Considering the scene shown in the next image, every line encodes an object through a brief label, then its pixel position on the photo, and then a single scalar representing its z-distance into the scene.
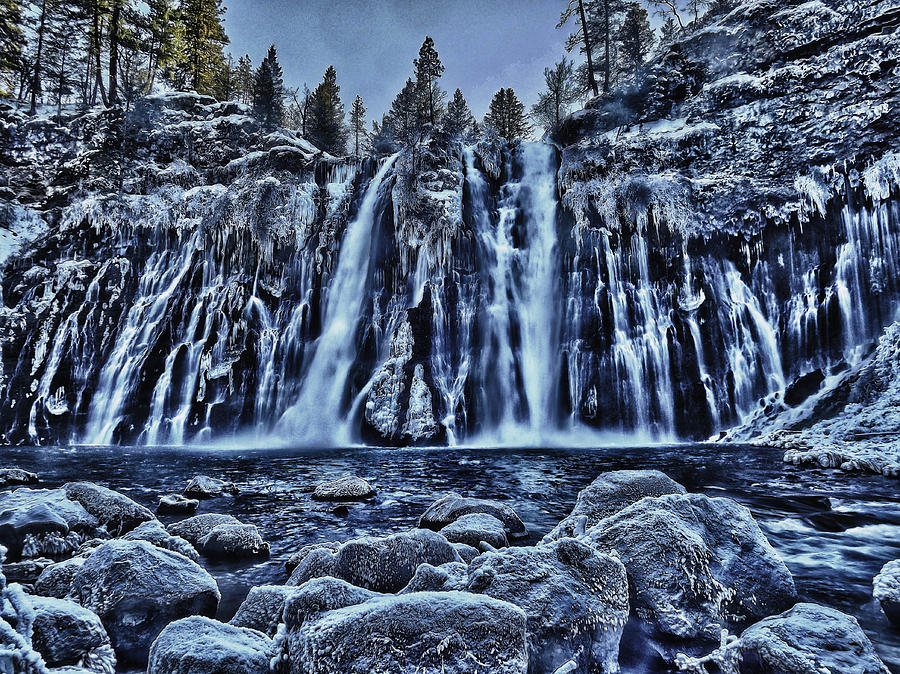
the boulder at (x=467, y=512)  6.25
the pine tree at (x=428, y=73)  36.34
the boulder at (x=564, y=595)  2.84
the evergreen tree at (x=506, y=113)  44.31
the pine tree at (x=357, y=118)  56.53
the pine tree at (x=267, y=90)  40.22
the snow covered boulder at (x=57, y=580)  3.85
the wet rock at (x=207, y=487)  9.11
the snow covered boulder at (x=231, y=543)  5.57
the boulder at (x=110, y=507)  6.12
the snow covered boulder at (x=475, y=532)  5.21
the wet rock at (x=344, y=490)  8.79
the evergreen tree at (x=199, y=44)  38.81
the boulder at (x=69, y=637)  2.80
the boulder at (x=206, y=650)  2.53
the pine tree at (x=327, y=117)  42.72
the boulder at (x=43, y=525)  5.14
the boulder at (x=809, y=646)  2.57
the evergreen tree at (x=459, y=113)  45.78
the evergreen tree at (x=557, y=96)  42.59
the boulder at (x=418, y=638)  2.36
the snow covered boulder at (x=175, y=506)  7.58
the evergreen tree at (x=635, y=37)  35.53
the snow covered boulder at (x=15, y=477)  10.16
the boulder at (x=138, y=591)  3.40
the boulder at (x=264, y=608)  3.37
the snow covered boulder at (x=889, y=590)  3.60
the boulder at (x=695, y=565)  3.32
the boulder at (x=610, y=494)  5.29
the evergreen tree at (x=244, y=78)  49.72
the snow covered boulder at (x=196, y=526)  5.84
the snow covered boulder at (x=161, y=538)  4.90
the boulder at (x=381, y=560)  4.03
